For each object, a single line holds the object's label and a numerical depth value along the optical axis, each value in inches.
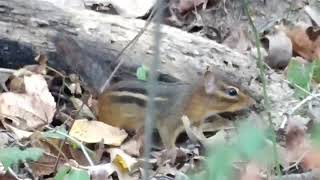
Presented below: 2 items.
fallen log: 329.7
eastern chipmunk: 309.9
